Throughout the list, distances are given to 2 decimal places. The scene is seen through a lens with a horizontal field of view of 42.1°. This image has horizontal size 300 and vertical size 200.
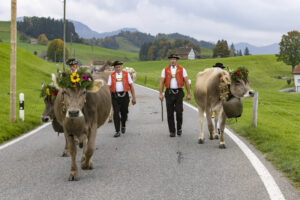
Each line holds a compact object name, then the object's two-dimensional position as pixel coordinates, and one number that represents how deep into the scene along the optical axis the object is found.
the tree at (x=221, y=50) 142.88
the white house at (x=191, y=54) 176.75
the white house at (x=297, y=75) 81.97
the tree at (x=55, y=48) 132.00
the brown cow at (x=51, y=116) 7.70
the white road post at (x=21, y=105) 12.28
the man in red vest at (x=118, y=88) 10.60
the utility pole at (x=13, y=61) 11.73
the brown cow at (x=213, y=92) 8.79
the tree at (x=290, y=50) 95.50
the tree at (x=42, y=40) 183.00
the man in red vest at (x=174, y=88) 10.31
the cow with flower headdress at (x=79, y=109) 5.80
